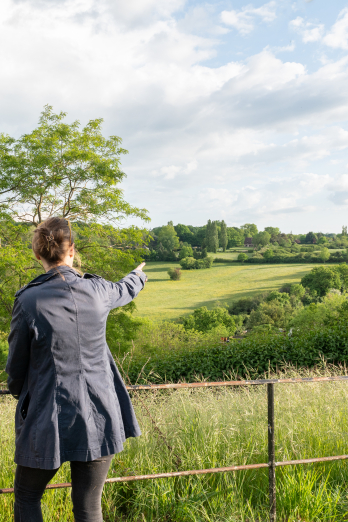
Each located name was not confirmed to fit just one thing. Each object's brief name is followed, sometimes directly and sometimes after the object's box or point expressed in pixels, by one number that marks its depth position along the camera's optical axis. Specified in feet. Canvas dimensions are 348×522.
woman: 4.36
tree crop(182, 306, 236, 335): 157.28
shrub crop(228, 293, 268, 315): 189.98
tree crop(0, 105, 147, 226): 52.60
